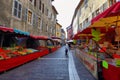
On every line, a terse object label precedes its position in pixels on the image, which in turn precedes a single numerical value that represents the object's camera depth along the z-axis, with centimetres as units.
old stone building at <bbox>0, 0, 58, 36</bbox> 595
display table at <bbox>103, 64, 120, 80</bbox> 228
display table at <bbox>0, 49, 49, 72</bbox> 382
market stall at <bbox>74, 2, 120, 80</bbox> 228
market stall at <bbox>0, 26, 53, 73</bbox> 396
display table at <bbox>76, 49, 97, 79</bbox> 342
